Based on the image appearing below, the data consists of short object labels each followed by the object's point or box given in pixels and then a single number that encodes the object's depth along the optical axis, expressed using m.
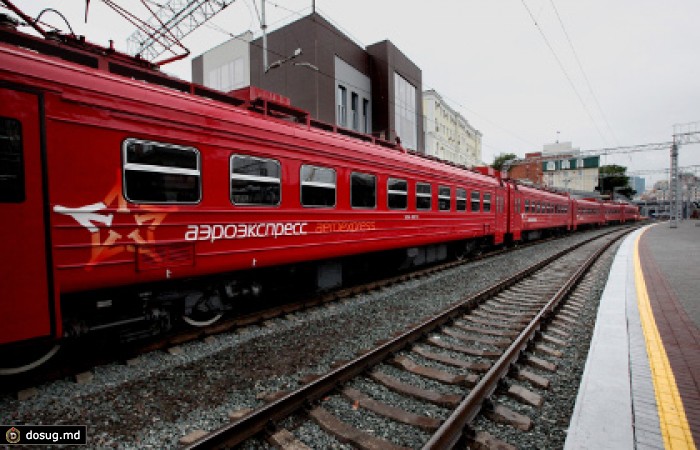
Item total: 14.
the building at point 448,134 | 40.12
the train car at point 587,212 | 28.14
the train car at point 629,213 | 50.81
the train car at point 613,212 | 41.10
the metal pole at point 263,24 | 13.47
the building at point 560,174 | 79.81
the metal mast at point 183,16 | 13.77
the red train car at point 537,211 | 16.56
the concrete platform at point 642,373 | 2.84
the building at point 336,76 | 21.44
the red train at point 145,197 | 3.26
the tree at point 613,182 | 81.29
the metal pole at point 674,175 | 30.91
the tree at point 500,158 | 78.56
